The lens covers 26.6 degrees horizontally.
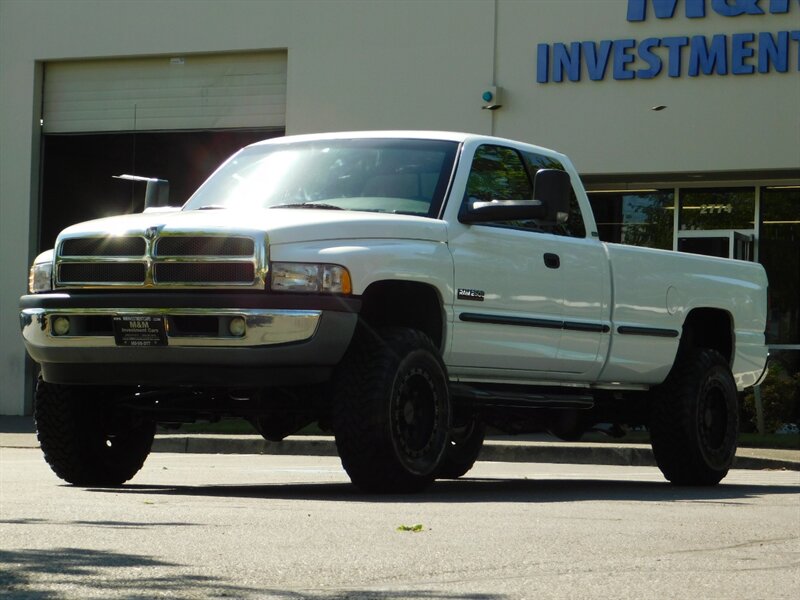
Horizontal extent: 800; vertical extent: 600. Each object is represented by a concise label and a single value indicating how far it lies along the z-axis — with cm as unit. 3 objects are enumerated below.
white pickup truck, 857
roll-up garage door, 2428
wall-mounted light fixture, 2228
